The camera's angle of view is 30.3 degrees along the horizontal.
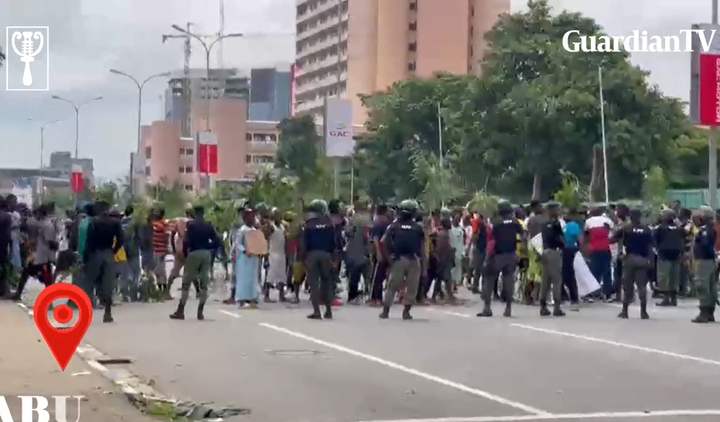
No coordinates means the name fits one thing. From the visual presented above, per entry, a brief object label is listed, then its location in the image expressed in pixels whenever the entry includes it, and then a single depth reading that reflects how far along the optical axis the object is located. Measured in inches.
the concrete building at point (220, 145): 4982.8
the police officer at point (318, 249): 794.8
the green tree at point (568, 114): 2298.2
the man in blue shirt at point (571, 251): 935.0
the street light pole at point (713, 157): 1173.5
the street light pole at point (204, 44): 2216.8
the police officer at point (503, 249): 822.5
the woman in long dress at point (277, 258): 972.6
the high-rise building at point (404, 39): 4503.0
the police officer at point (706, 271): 807.1
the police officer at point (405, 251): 808.3
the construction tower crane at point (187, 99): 2924.7
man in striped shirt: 995.3
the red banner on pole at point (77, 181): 2532.0
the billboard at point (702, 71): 1101.1
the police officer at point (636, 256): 818.8
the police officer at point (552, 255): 834.8
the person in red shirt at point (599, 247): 986.7
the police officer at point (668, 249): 905.5
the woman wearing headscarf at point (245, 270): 920.9
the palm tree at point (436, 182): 2402.8
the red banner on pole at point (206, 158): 1852.9
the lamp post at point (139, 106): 2607.5
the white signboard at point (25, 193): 2607.5
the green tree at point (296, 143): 3752.5
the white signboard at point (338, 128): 1755.7
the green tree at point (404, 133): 3097.9
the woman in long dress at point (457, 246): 1019.3
